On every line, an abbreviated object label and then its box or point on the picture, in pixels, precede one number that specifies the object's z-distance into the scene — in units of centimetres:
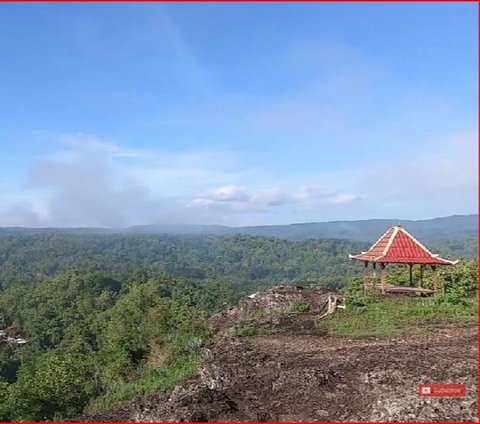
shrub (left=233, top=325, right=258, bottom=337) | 1595
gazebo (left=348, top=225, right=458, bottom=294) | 1859
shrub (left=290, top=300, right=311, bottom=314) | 1945
